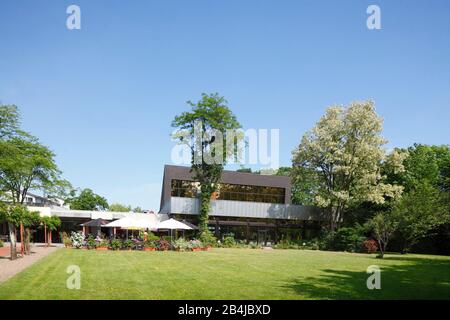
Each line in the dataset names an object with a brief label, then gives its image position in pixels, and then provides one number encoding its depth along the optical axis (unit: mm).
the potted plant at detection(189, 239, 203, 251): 30053
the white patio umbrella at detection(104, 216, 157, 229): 30944
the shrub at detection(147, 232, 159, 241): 30578
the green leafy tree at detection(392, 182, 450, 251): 31547
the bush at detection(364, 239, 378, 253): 34688
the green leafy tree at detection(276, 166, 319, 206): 42125
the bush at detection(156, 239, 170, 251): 29641
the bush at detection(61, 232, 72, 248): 32125
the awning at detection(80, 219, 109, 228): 33000
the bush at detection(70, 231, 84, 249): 29719
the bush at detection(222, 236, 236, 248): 37488
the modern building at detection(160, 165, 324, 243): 41969
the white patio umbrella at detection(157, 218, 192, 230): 31531
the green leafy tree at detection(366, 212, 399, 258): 30156
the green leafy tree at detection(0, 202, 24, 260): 21172
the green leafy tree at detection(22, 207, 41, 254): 21969
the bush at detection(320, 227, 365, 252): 36438
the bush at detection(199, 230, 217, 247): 36281
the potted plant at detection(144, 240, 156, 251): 29312
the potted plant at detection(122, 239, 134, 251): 28739
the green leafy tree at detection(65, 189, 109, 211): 87500
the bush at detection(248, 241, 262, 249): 37250
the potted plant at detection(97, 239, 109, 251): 29000
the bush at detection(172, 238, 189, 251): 29342
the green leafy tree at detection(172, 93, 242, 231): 39000
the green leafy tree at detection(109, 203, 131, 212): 116325
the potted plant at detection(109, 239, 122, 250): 28453
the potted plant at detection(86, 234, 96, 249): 28953
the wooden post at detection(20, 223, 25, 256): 23656
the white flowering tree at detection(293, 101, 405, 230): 38531
